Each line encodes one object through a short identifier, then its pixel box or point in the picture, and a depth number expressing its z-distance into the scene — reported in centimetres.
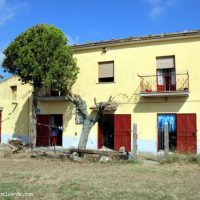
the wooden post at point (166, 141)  1082
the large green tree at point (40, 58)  1413
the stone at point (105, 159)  1065
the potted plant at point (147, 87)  1471
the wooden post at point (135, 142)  1071
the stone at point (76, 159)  1093
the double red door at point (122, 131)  1505
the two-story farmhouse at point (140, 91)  1406
